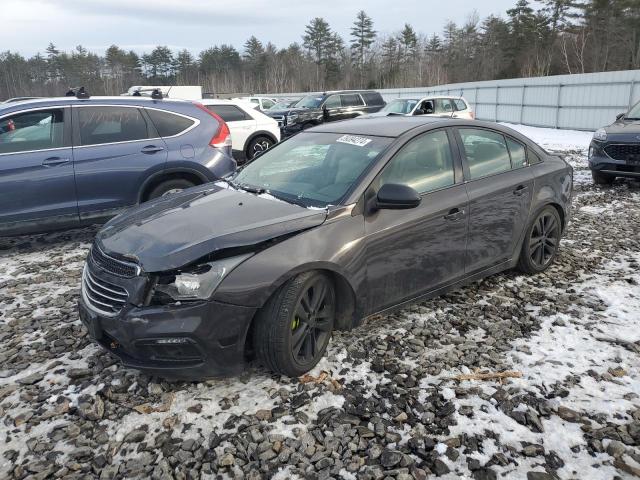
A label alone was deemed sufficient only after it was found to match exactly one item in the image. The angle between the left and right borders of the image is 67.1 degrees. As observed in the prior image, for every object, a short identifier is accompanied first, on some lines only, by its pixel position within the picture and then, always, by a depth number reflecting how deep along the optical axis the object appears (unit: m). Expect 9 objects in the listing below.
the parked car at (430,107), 15.78
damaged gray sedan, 2.74
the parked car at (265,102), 28.00
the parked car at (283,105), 20.53
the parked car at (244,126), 11.66
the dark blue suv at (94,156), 5.43
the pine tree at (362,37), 77.50
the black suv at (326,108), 16.95
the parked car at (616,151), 8.39
